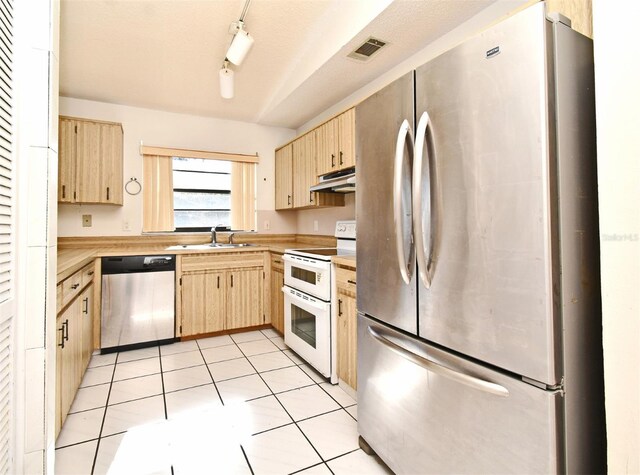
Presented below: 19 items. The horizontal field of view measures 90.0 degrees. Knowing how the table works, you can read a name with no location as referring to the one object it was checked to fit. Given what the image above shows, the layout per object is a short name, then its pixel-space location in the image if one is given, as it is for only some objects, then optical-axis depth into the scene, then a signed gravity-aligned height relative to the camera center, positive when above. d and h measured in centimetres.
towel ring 338 +63
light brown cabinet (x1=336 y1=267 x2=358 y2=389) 199 -53
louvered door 100 +3
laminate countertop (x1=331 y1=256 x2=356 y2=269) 196 -11
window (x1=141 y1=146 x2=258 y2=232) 346 +64
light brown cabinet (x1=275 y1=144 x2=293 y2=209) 361 +79
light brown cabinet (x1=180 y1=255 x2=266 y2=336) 305 -49
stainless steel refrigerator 85 -4
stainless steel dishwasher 276 -51
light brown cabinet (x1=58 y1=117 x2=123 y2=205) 283 +77
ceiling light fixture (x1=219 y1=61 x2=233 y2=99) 247 +130
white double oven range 220 -43
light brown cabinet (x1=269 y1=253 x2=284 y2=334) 313 -49
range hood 242 +50
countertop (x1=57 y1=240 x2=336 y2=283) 187 -6
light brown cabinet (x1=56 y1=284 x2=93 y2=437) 162 -62
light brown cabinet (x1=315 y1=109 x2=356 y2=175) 250 +84
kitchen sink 331 -1
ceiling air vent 211 +134
